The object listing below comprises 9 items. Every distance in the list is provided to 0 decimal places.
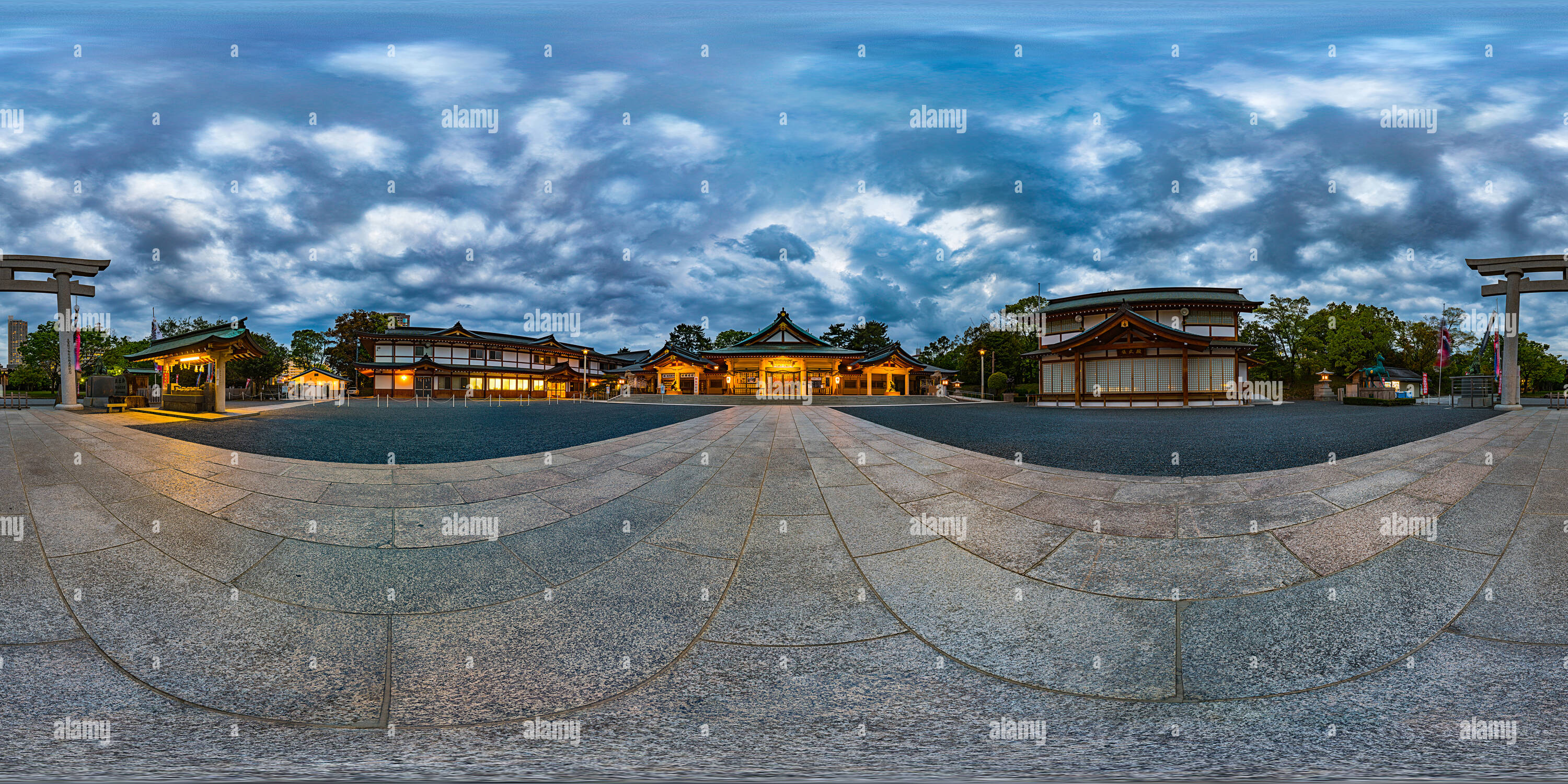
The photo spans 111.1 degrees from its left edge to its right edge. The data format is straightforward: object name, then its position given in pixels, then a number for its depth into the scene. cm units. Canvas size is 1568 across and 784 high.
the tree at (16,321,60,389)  4050
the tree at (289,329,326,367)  5738
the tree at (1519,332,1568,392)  4172
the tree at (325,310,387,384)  5212
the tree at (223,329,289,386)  3688
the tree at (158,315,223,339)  5346
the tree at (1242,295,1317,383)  3791
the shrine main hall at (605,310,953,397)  4059
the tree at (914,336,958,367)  6122
